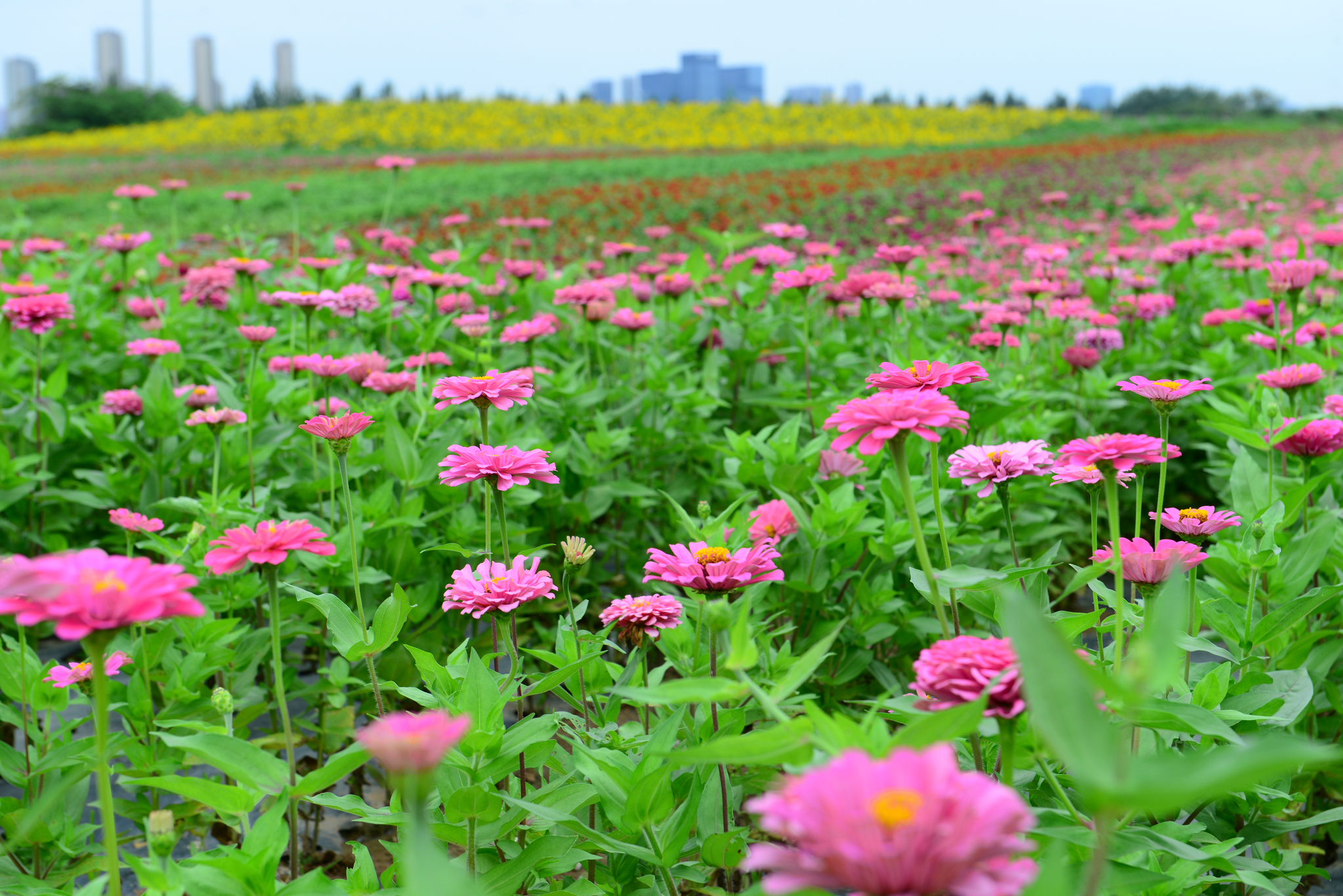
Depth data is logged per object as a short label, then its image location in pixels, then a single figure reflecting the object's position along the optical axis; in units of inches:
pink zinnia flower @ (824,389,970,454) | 32.9
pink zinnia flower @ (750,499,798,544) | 58.3
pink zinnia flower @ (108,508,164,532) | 56.6
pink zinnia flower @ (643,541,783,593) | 39.8
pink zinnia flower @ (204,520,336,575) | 34.7
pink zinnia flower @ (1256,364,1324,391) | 62.9
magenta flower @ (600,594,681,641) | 43.4
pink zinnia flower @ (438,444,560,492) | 44.8
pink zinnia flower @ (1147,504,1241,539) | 45.7
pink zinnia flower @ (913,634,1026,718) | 26.3
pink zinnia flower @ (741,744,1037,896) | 18.0
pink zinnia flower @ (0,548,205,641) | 24.5
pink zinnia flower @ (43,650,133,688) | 50.3
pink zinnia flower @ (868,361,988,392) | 38.9
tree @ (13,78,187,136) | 1344.7
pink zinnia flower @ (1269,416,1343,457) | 58.9
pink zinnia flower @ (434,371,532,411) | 49.9
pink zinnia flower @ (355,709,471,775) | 18.1
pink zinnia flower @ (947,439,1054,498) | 43.4
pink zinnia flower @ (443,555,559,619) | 42.1
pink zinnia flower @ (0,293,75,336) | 76.7
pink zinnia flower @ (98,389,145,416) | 82.8
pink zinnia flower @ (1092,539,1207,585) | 39.5
